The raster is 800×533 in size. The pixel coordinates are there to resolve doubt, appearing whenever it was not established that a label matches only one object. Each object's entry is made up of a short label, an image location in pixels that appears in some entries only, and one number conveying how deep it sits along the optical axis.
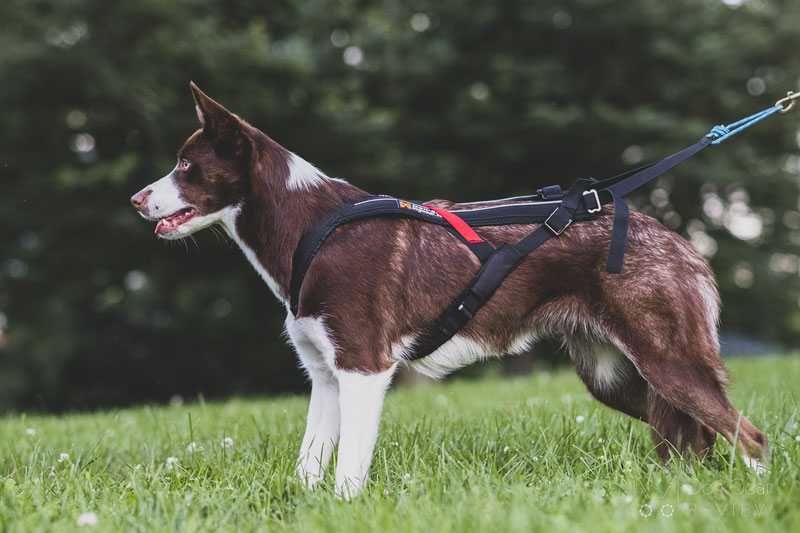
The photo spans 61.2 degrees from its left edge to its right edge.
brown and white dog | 3.00
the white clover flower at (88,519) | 2.44
